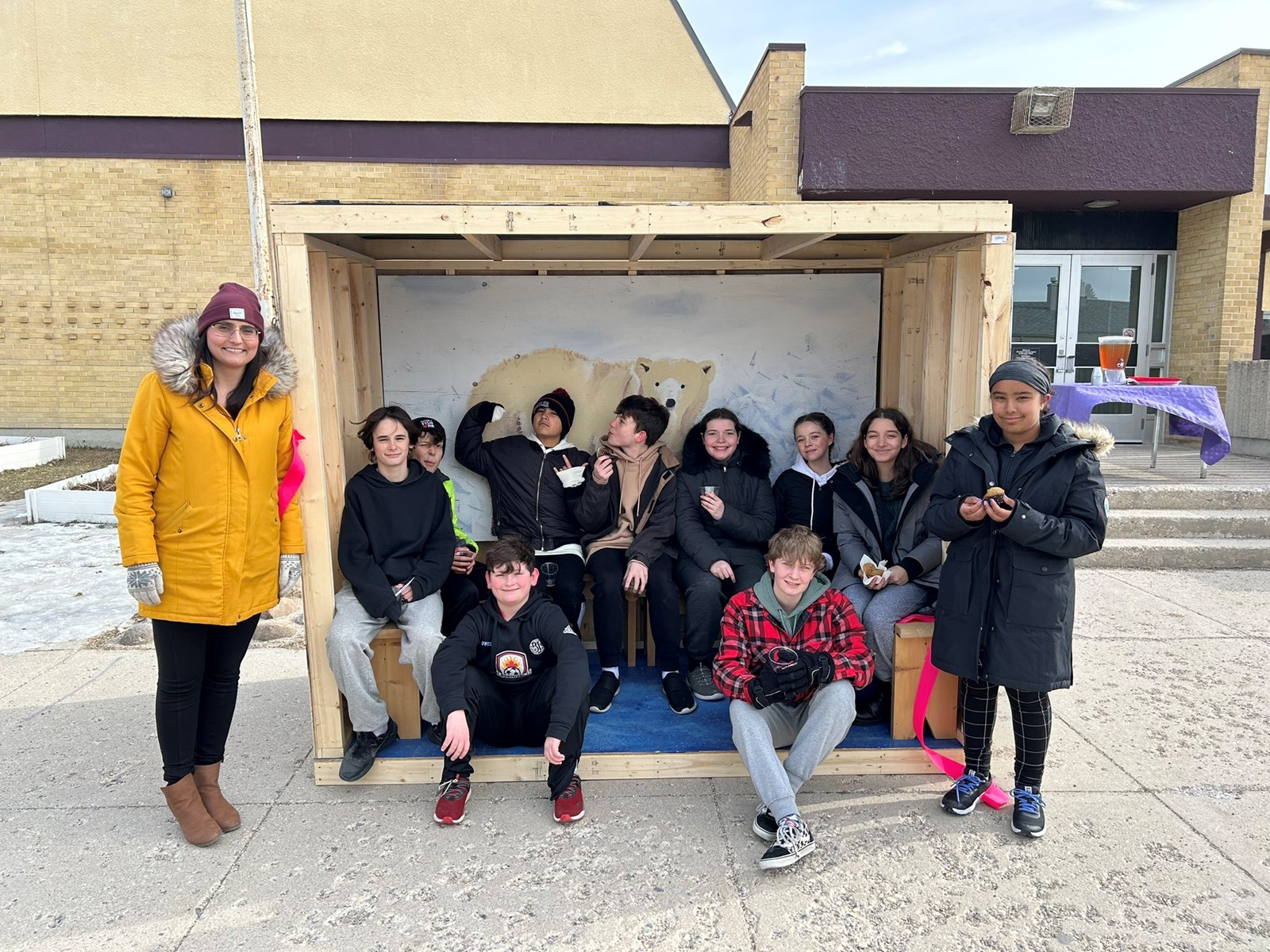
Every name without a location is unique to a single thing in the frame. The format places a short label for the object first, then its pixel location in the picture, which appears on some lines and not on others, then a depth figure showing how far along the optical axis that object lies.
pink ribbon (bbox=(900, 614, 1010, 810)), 3.28
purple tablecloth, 7.21
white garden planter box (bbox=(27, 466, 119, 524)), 8.73
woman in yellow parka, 2.70
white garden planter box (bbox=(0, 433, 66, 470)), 11.86
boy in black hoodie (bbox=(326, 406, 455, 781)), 3.29
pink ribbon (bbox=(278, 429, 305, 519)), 3.07
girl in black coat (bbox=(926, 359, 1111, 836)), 2.77
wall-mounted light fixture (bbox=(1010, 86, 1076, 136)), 9.06
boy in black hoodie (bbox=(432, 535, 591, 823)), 3.07
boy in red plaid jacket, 2.94
